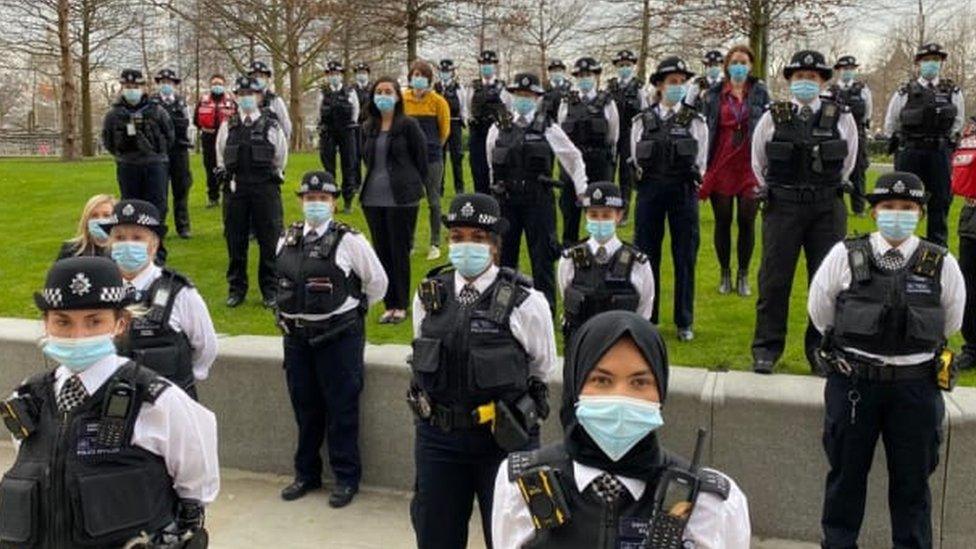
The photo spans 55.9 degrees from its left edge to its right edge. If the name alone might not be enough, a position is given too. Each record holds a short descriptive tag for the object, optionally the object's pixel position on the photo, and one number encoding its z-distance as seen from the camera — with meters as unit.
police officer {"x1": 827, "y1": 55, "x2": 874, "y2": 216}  12.04
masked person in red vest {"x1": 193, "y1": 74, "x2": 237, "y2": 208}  14.20
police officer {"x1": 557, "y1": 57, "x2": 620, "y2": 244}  10.37
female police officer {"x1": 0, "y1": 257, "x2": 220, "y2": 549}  3.18
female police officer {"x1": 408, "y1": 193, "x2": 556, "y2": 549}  4.52
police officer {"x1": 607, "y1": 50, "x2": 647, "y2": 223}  11.95
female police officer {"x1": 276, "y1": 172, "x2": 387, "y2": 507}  6.12
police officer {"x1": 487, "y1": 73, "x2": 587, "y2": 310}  8.30
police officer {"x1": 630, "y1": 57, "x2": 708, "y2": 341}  7.86
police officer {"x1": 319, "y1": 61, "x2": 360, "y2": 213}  13.76
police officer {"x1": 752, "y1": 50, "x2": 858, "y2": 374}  6.51
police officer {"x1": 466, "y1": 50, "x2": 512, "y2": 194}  12.25
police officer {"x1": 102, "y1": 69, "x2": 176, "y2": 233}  10.69
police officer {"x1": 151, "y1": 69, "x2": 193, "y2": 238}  12.39
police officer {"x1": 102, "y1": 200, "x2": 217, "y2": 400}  4.92
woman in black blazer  8.36
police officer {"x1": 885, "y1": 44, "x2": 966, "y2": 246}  9.45
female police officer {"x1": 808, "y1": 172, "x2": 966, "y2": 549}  4.70
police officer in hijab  2.42
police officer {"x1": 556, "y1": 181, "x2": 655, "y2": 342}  6.41
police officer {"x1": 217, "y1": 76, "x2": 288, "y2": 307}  8.98
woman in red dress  8.91
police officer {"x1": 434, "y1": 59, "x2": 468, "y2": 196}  14.34
